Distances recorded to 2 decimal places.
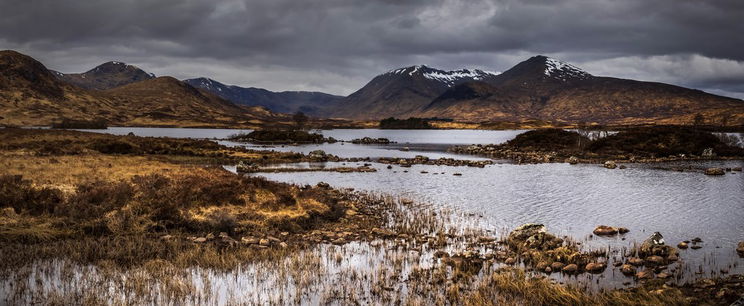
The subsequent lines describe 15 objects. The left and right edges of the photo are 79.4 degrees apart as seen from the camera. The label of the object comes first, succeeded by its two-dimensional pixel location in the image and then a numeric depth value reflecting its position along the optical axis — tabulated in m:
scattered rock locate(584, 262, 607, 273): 19.44
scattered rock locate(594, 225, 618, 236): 26.96
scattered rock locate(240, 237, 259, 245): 22.65
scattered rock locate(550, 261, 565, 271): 19.48
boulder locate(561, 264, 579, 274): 19.17
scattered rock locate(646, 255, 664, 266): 20.33
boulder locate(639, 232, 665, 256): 21.84
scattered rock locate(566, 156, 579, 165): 79.63
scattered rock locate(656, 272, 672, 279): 18.14
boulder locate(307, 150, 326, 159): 81.19
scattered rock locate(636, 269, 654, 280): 18.23
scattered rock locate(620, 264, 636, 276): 19.09
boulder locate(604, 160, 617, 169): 70.71
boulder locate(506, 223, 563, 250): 22.95
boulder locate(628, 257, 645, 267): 20.31
